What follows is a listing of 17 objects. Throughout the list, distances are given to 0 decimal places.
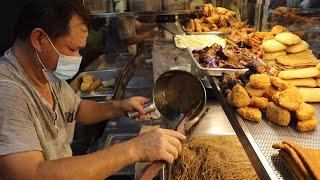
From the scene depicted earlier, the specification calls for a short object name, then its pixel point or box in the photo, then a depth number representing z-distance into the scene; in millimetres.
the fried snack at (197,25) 3600
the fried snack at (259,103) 1428
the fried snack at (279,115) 1298
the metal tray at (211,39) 2917
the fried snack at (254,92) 1499
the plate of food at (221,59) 1940
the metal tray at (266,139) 1021
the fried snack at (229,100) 1484
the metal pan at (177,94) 1794
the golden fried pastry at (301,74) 1624
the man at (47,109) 1322
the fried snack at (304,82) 1601
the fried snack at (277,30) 2459
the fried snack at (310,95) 1525
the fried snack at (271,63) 1964
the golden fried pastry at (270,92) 1489
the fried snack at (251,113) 1348
